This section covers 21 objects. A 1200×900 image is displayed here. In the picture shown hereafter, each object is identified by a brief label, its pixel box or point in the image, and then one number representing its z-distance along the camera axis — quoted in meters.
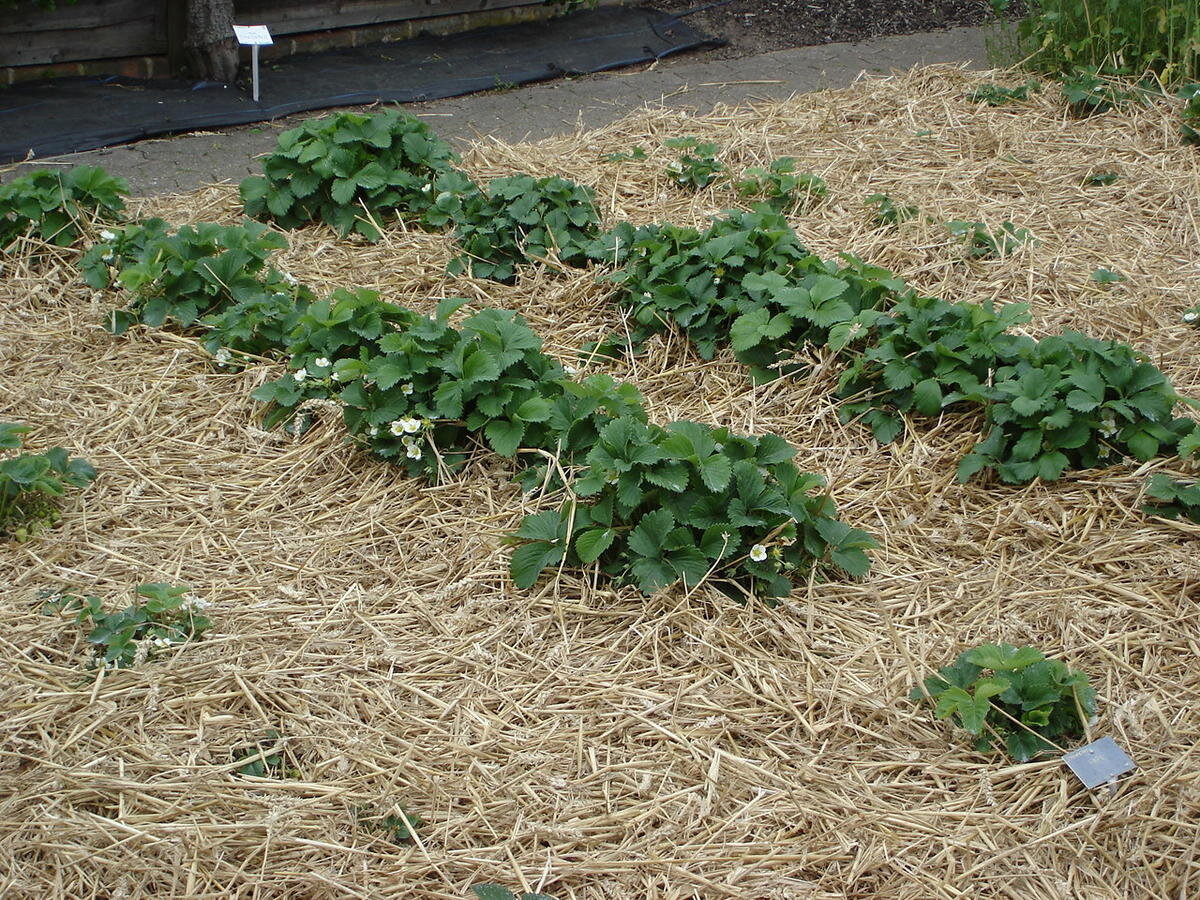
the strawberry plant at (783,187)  4.55
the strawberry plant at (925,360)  3.25
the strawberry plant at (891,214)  4.41
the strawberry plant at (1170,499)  2.90
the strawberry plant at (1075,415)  3.03
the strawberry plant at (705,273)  3.67
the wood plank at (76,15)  5.63
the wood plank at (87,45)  5.70
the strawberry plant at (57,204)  4.23
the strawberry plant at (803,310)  3.44
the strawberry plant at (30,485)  2.94
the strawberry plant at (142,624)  2.54
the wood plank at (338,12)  6.30
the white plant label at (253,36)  5.24
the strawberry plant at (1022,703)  2.35
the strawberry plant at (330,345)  3.38
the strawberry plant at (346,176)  4.41
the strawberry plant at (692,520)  2.72
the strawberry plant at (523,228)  4.13
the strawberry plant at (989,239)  4.17
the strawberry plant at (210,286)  3.70
